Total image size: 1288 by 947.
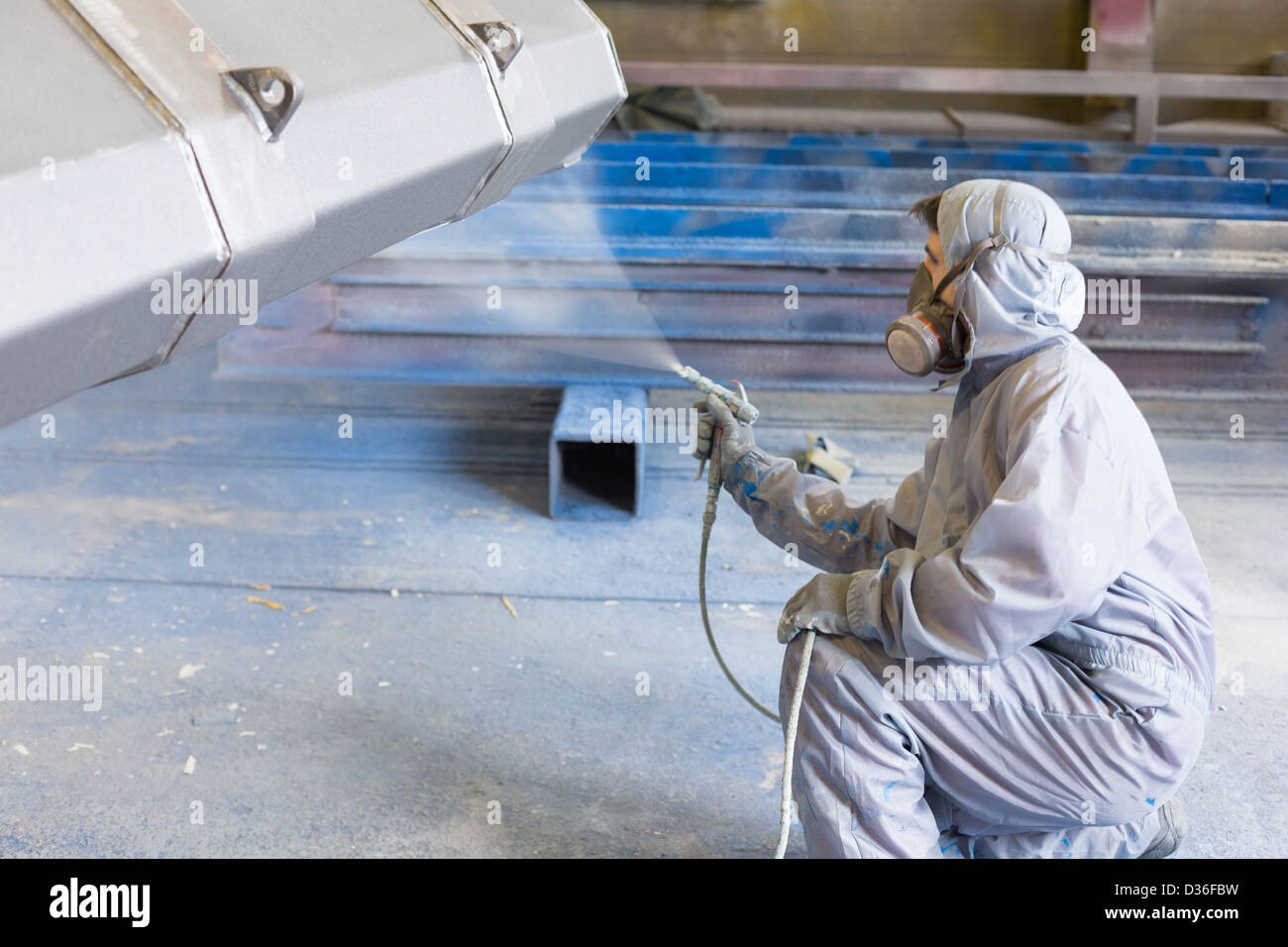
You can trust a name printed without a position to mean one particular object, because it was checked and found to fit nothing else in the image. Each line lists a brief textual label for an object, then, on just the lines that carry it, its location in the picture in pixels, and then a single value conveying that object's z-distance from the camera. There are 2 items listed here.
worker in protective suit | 1.67
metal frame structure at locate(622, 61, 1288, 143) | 5.91
